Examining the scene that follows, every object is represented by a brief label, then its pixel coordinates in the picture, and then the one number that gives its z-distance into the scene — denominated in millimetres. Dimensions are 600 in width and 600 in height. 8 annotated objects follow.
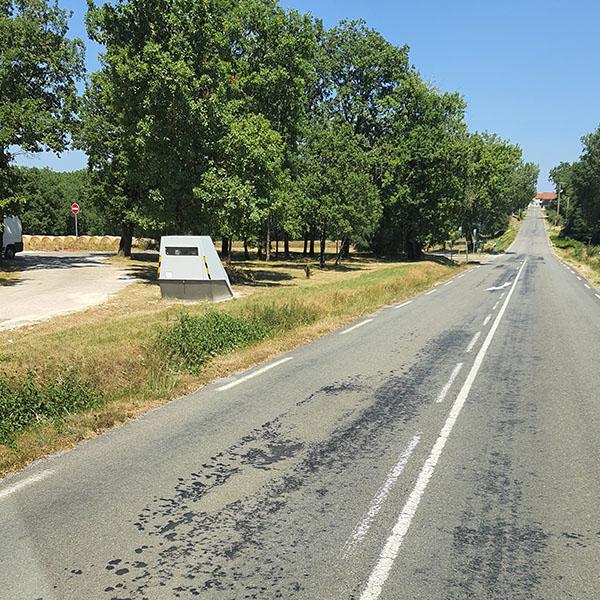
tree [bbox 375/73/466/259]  48875
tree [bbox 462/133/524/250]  57969
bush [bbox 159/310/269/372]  10734
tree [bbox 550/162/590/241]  97631
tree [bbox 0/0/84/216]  27578
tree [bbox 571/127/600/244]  87688
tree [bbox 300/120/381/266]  38938
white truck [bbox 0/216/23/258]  35675
